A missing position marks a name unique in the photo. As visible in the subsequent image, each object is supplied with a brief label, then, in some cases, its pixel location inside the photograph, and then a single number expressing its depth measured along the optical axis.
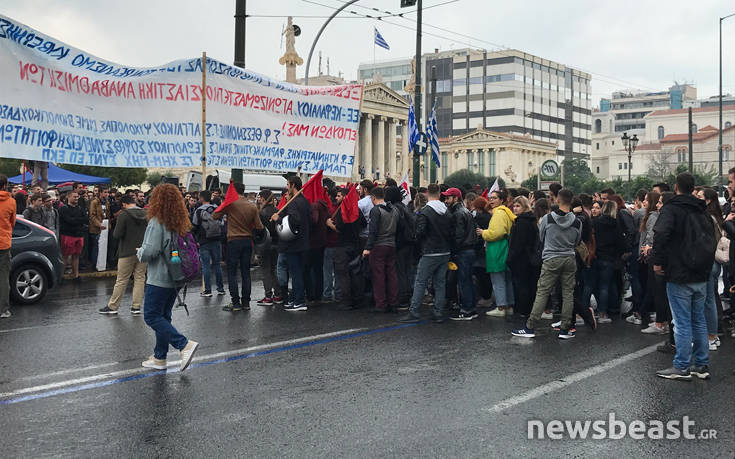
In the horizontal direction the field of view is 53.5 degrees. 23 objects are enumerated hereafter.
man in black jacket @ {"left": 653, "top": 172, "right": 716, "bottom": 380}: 6.26
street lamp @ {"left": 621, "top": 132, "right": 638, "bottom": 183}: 37.42
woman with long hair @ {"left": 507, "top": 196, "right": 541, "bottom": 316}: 9.19
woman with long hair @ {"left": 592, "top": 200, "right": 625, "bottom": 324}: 9.28
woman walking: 6.32
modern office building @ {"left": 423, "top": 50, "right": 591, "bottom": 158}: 131.00
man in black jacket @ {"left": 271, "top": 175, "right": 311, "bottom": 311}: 9.72
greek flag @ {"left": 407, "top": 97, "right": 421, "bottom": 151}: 18.48
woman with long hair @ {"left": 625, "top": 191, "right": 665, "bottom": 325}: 8.65
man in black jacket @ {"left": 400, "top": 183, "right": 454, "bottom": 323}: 9.04
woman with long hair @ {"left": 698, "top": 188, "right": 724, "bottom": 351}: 7.30
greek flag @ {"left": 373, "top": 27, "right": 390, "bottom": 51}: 35.07
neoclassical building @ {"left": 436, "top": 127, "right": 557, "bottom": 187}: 121.69
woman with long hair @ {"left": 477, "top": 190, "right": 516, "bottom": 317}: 9.57
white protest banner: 8.88
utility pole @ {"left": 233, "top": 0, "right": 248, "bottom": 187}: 12.55
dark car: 10.37
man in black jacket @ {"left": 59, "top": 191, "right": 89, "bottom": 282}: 13.58
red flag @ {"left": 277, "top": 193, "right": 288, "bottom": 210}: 10.78
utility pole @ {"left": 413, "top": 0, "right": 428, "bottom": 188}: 18.74
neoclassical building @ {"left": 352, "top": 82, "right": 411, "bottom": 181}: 104.56
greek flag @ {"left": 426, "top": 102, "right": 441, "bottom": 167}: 21.25
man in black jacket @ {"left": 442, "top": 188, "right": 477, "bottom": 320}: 9.63
